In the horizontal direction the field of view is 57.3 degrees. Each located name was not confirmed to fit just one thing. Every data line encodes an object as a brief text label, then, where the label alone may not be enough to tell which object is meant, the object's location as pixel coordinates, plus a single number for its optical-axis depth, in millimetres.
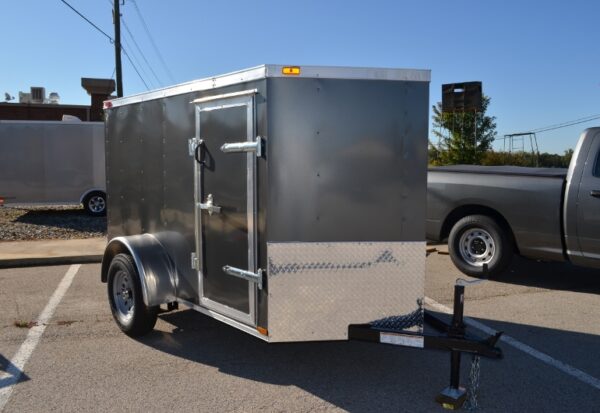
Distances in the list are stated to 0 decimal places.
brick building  24500
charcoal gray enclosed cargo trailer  3898
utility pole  17594
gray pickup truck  6855
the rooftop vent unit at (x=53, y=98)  25889
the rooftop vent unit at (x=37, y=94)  26516
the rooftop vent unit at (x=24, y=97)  26031
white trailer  14594
